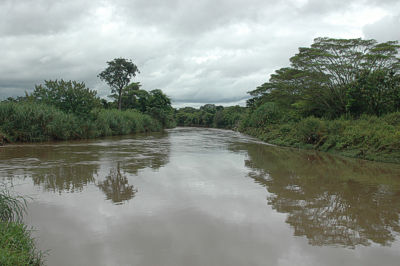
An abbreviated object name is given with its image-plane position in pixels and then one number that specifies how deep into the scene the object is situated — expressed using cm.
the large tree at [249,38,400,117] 2122
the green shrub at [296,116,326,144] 1919
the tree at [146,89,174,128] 4903
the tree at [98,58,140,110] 4084
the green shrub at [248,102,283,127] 3409
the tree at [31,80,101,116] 2538
